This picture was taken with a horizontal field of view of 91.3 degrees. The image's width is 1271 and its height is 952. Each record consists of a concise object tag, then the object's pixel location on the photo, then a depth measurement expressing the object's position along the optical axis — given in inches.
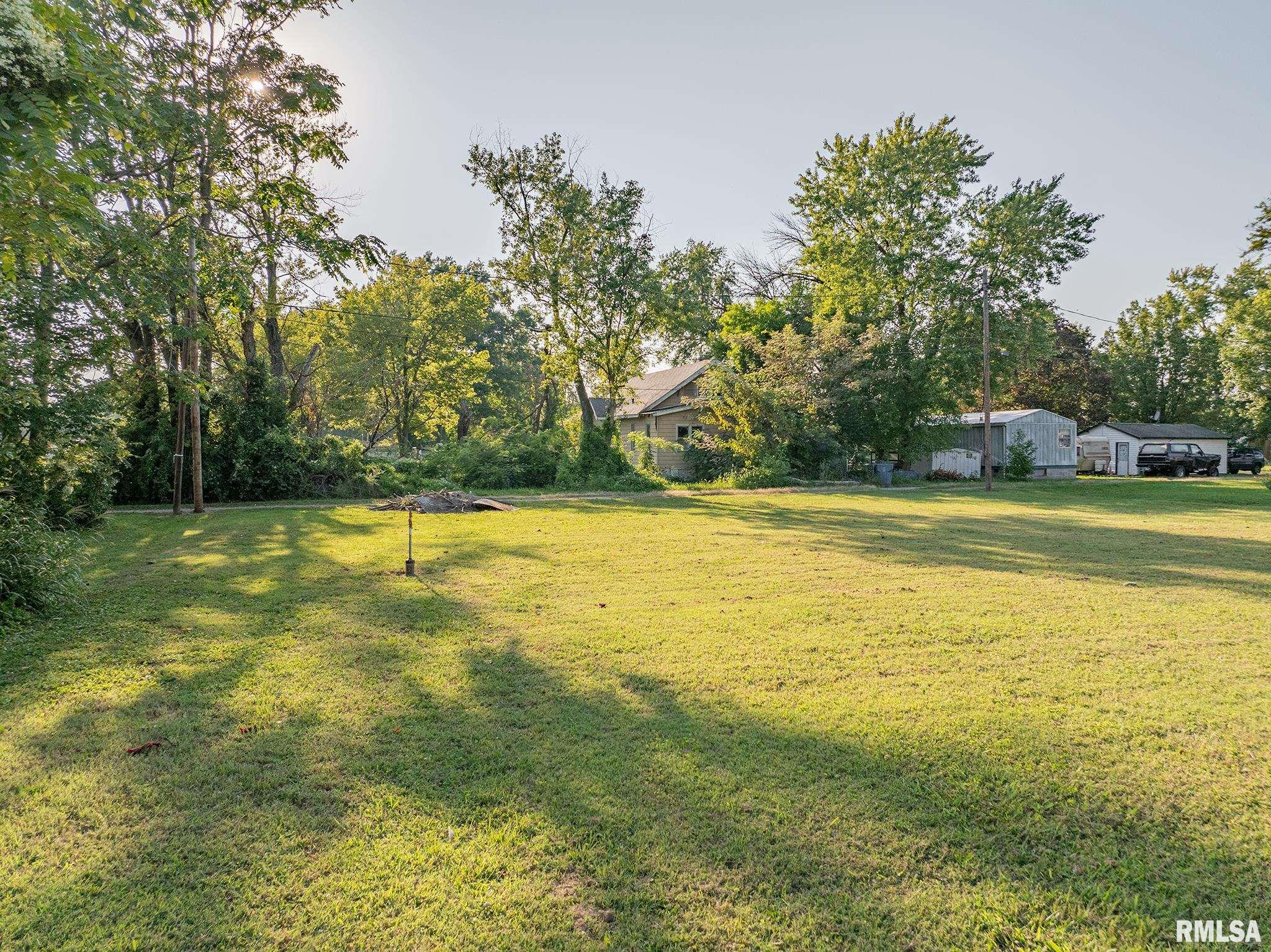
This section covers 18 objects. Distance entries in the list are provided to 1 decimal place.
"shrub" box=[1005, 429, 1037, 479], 1121.4
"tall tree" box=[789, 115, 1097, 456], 1026.1
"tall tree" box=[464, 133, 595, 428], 825.5
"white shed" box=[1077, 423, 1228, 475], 1369.3
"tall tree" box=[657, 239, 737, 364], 893.8
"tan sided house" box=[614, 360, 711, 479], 1064.2
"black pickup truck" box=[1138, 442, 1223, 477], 1272.1
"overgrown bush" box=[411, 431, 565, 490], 820.6
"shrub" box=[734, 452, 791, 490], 860.0
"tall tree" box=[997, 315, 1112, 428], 1732.3
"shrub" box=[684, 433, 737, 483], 948.0
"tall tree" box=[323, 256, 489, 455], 1112.2
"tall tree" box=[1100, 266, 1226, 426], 1667.1
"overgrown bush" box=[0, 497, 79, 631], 200.1
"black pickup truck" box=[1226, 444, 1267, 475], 1425.9
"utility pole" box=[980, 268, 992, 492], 865.8
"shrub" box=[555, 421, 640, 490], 836.6
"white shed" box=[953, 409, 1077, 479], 1198.3
